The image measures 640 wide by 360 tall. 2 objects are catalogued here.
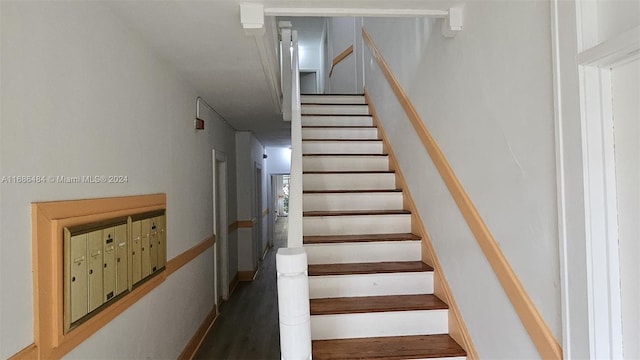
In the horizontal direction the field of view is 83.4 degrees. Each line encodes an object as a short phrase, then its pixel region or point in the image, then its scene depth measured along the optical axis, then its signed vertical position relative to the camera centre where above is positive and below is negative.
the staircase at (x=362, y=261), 1.98 -0.51
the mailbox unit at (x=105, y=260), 1.46 -0.34
